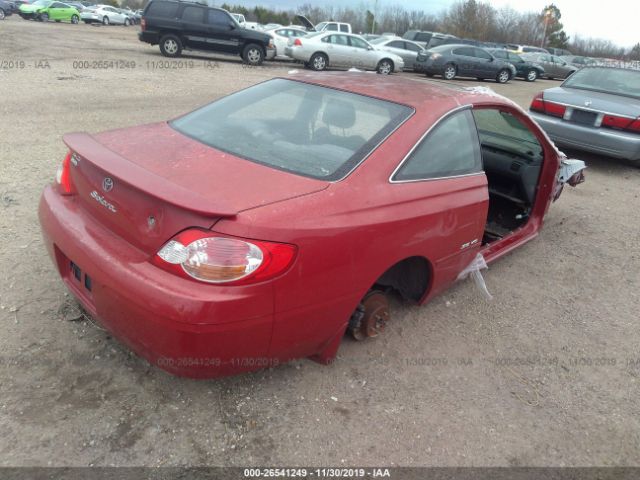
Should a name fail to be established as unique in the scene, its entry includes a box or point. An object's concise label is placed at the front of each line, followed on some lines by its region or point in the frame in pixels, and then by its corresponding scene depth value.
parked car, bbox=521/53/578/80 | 27.94
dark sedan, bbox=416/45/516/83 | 19.05
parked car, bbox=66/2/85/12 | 36.03
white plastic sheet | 3.39
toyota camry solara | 1.96
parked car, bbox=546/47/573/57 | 42.73
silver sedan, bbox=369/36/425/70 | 20.58
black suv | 15.81
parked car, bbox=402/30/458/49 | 30.24
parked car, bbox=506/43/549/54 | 35.39
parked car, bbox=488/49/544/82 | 23.78
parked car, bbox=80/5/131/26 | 37.19
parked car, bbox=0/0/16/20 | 32.34
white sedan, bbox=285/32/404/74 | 17.34
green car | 32.84
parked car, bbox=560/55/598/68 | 32.84
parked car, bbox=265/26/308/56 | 18.97
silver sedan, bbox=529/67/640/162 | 6.87
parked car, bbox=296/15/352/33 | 25.10
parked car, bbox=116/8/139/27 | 42.02
